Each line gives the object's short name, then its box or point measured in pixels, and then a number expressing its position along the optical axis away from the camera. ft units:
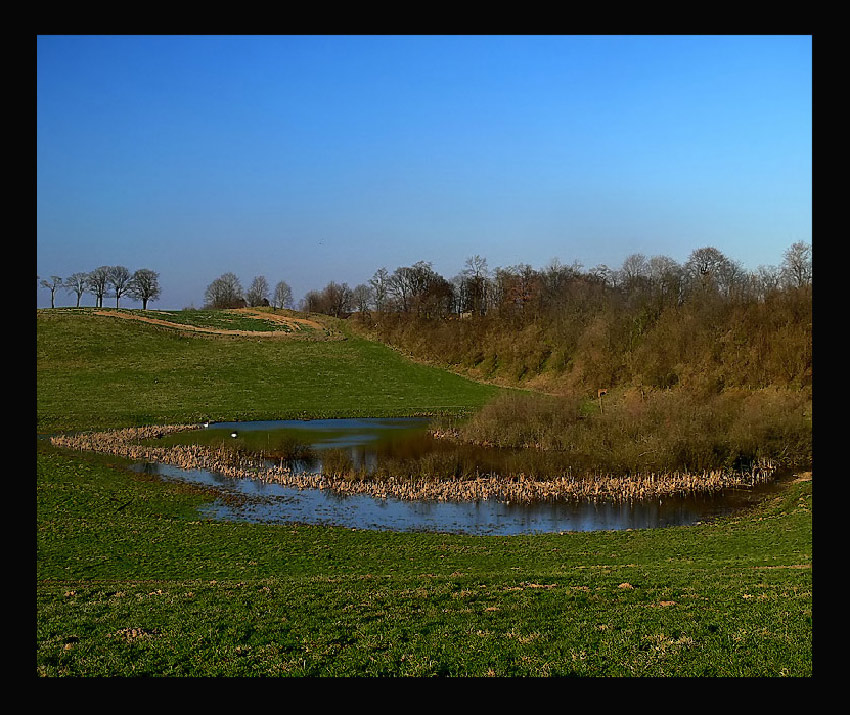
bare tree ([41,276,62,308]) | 318.73
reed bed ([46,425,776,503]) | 79.15
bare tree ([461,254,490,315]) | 288.71
